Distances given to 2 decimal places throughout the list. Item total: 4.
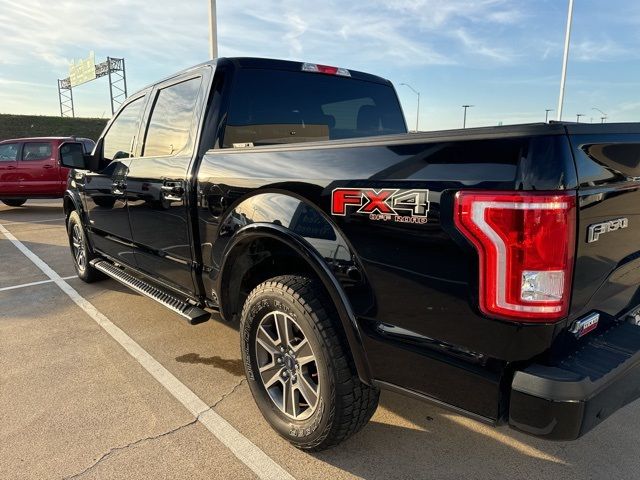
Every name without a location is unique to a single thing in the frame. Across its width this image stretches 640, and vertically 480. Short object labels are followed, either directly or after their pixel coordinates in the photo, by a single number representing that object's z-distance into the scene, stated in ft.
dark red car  39.88
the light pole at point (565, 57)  61.16
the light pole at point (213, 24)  37.04
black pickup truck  5.03
